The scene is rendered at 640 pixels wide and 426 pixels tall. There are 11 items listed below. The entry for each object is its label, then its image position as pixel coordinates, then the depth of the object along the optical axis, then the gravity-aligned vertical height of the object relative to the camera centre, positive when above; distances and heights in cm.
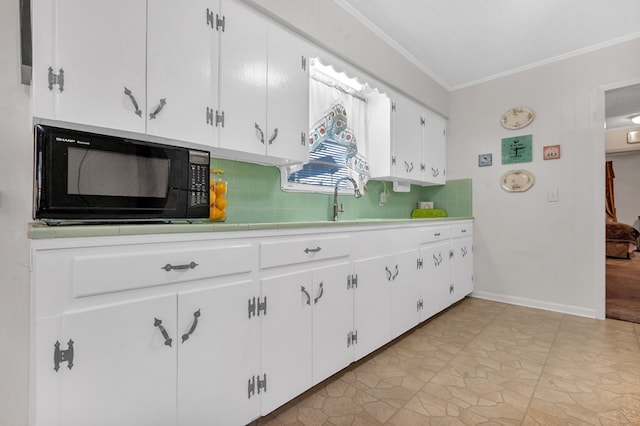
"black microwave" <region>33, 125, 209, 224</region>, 99 +13
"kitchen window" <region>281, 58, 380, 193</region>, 241 +69
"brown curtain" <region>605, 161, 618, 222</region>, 702 +41
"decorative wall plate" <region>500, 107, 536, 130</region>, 322 +102
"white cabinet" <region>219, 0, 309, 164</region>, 160 +70
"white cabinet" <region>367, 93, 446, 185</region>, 283 +73
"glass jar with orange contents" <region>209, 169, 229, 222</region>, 156 +7
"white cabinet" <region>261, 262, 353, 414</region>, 144 -60
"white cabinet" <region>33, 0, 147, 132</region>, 110 +58
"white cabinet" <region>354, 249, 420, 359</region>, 194 -60
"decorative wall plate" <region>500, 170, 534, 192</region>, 323 +35
